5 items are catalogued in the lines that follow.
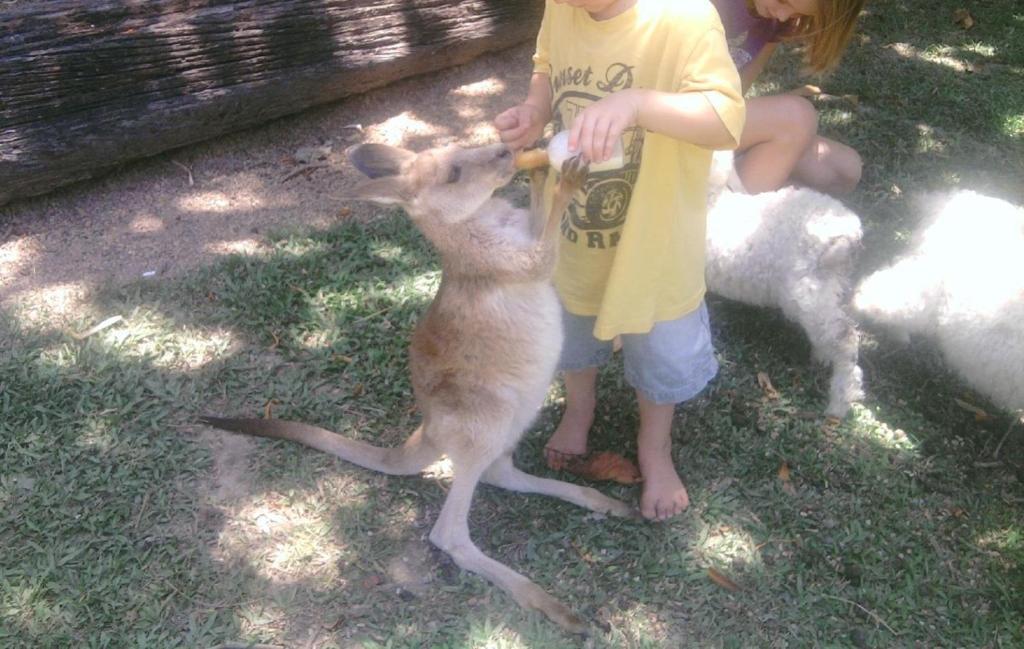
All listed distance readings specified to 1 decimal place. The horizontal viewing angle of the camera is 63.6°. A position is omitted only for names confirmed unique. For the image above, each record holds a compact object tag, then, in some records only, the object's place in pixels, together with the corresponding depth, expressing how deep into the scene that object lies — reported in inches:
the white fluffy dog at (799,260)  122.6
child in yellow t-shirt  78.7
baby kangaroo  96.3
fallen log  147.5
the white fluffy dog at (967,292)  113.0
